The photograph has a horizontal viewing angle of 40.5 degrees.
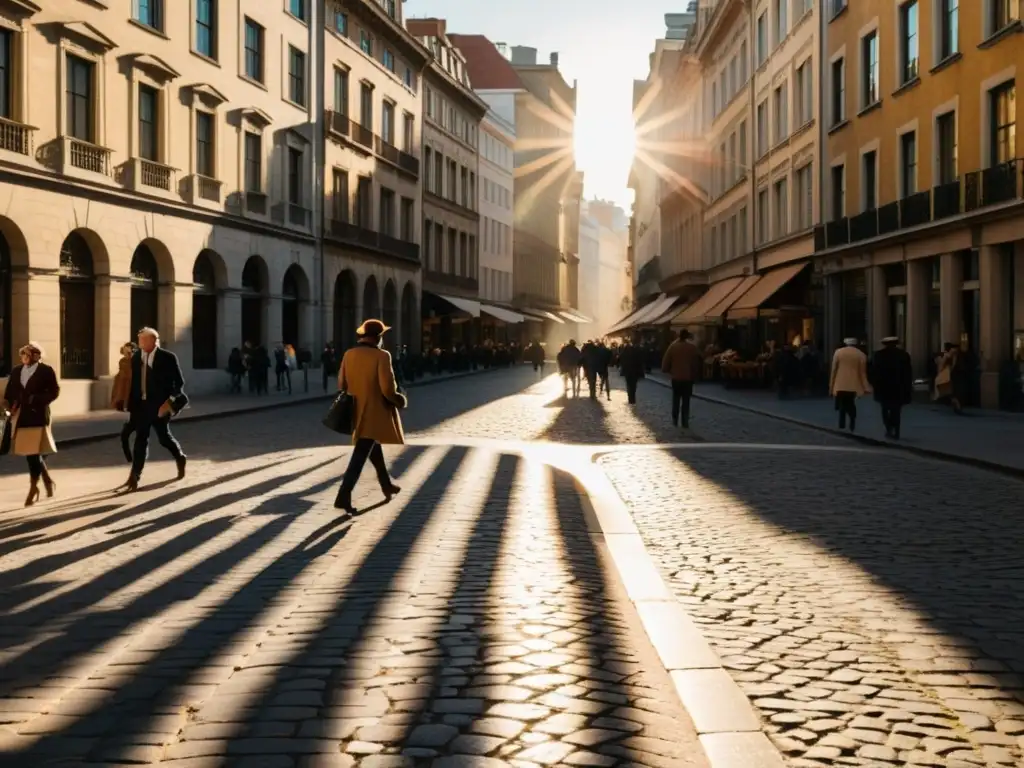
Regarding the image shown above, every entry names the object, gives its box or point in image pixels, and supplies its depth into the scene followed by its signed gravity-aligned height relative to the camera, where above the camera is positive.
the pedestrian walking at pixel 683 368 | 24.36 +0.00
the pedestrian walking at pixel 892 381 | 21.00 -0.20
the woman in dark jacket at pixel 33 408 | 12.72 -0.38
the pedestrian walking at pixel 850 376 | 22.44 -0.13
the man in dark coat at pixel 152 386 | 13.95 -0.19
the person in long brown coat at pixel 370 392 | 11.87 -0.21
